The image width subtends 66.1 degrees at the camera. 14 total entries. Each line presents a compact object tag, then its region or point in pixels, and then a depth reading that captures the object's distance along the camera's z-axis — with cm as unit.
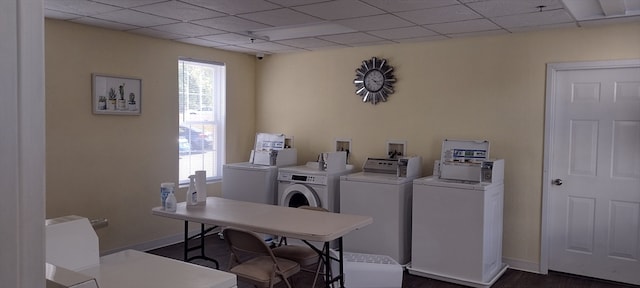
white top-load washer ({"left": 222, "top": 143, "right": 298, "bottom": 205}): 575
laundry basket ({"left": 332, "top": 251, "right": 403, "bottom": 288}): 405
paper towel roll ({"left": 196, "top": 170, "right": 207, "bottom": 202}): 411
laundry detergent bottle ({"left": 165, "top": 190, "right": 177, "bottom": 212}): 388
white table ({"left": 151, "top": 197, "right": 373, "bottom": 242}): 320
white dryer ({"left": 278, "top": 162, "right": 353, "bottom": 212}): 534
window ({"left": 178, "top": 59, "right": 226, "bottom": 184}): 595
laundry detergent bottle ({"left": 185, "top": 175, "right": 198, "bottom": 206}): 402
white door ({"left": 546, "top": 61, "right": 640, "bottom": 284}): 442
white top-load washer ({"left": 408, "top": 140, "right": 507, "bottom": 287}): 440
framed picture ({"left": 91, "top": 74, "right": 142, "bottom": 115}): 489
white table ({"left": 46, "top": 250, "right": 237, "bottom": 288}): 210
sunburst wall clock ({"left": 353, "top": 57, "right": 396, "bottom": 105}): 560
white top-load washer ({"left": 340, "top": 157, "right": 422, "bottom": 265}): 483
